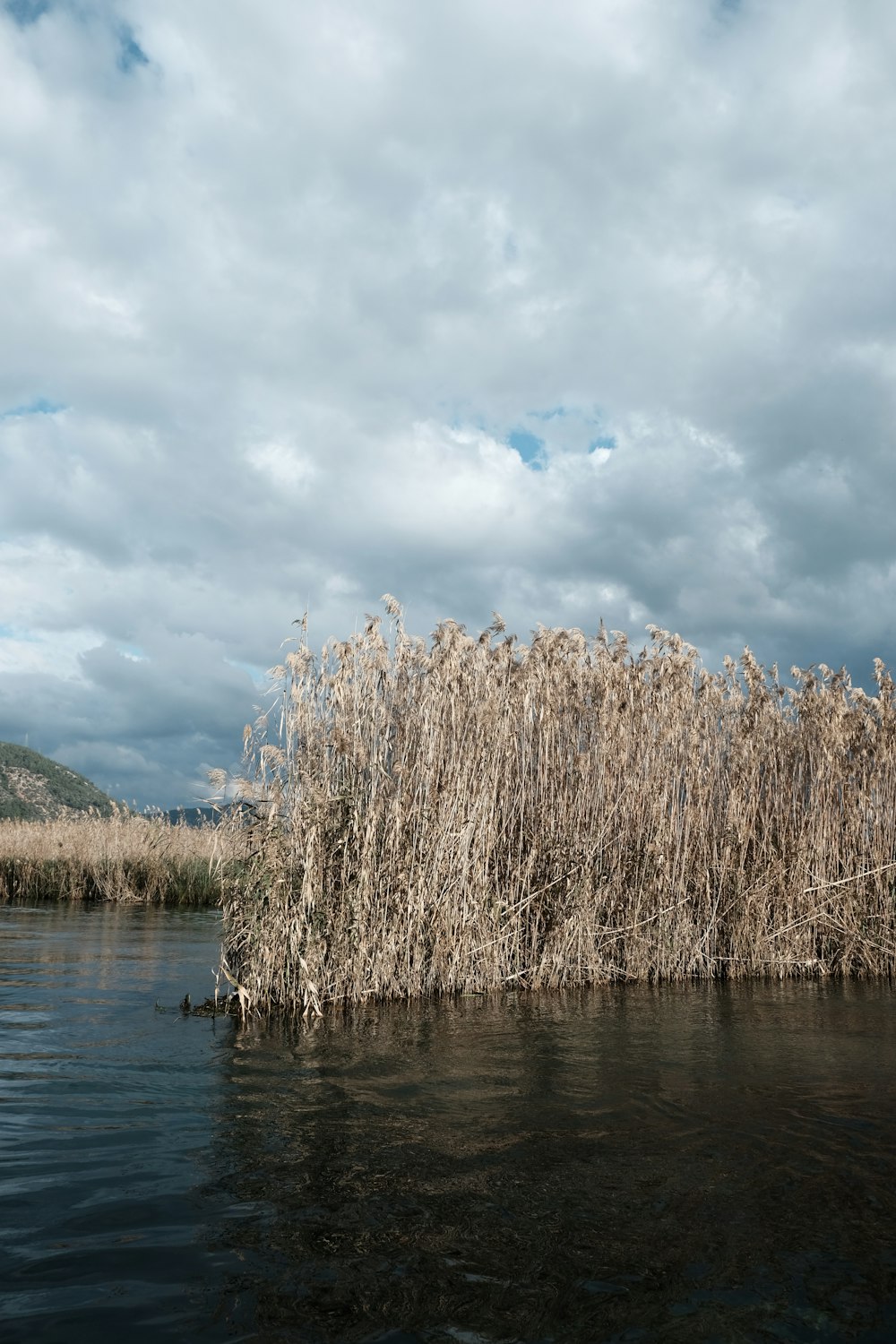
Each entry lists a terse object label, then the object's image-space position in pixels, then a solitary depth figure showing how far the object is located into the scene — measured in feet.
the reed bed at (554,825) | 27.35
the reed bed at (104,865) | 65.98
